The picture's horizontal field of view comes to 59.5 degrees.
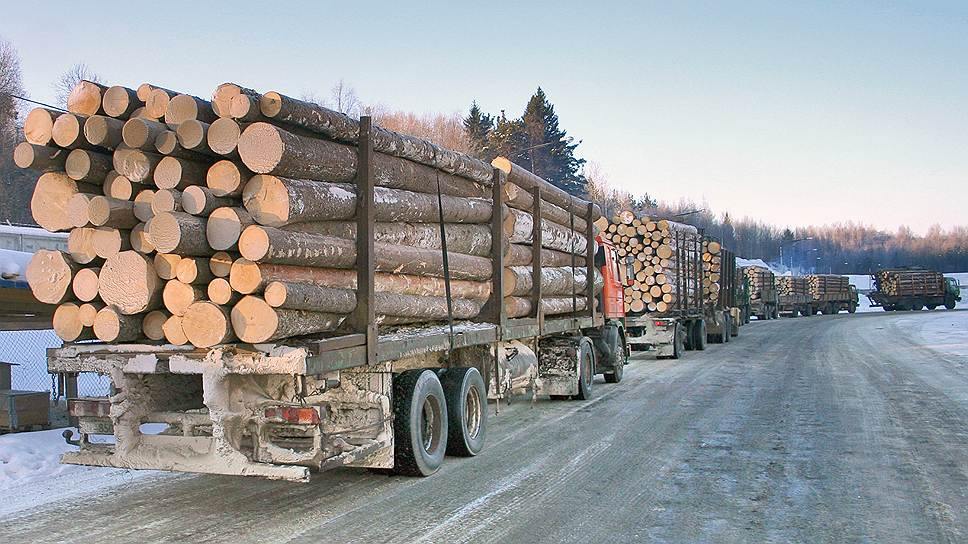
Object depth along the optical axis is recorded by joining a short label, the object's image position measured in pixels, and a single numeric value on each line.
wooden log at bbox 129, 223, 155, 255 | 6.07
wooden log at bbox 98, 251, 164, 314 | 5.99
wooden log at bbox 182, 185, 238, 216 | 5.92
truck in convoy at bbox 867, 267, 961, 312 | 59.84
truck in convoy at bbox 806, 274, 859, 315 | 58.16
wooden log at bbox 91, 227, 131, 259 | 6.16
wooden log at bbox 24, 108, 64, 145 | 6.17
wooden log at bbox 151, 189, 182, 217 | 5.95
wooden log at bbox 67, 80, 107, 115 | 6.28
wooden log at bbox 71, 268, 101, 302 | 6.26
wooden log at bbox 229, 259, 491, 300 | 5.82
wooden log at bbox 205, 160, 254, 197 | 5.98
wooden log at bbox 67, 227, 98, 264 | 6.26
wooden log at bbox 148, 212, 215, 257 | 5.73
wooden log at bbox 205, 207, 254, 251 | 5.82
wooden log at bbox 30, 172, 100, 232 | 6.34
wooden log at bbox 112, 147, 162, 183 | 6.14
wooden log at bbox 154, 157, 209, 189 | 6.06
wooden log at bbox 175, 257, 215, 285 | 5.92
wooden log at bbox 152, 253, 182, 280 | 6.01
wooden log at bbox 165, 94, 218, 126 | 6.11
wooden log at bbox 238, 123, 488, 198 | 5.88
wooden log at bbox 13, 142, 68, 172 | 6.15
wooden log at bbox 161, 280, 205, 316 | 5.95
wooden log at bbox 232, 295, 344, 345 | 5.75
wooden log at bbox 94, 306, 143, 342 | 6.11
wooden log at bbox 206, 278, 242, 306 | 5.87
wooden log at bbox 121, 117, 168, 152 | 6.02
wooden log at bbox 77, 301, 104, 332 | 6.29
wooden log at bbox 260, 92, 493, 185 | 6.03
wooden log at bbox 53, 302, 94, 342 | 6.39
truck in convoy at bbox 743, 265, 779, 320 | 45.22
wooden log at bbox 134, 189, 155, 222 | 6.18
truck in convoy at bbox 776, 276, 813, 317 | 53.98
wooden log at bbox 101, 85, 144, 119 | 6.28
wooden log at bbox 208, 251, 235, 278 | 5.98
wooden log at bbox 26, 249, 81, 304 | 6.35
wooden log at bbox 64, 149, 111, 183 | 6.23
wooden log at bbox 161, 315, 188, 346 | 6.00
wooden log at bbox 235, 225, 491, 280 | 5.75
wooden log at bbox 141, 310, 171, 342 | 6.23
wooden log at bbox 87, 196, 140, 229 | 6.05
